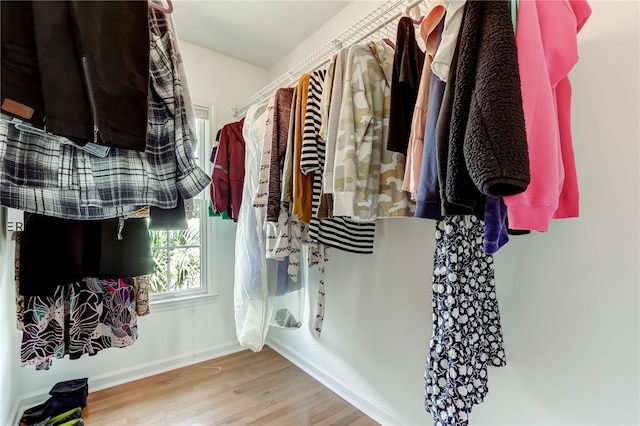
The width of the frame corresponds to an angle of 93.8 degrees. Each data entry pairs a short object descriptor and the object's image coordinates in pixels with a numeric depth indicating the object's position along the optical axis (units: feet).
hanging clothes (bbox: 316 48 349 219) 3.53
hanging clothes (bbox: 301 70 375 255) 3.93
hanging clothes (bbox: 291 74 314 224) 4.16
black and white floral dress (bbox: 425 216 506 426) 2.72
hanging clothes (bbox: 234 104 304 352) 5.36
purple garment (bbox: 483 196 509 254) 2.15
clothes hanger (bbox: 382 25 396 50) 3.96
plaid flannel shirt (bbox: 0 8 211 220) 2.28
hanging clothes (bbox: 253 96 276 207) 4.77
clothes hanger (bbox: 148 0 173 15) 2.64
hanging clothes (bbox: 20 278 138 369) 4.53
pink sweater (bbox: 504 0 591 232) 2.04
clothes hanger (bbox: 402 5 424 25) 3.33
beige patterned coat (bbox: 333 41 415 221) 3.33
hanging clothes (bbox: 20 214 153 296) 4.05
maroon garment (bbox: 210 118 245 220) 6.37
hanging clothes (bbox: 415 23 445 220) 2.42
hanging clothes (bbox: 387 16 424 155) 3.07
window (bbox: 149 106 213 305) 7.26
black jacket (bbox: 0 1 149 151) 1.98
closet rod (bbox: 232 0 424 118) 4.07
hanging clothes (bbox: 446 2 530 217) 1.81
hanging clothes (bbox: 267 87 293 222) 4.40
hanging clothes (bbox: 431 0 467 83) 2.24
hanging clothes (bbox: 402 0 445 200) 2.75
